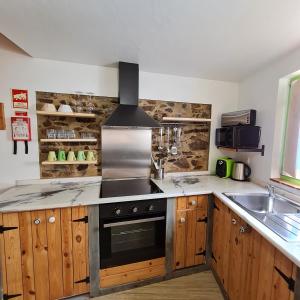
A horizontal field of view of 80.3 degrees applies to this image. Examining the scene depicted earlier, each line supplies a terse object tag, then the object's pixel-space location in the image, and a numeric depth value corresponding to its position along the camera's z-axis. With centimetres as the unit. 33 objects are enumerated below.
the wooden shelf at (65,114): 174
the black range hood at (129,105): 184
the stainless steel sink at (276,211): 116
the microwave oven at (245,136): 199
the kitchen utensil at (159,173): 225
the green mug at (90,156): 202
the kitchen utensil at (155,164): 226
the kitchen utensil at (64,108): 182
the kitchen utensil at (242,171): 222
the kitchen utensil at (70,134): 194
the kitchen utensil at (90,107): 202
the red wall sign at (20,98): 180
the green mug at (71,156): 194
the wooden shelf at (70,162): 182
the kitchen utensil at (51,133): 188
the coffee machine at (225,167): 235
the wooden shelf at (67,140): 182
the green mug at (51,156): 188
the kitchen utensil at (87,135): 202
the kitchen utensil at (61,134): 190
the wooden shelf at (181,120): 217
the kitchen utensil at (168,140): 234
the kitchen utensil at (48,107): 178
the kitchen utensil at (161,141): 231
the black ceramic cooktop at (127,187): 171
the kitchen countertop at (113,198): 111
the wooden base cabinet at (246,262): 102
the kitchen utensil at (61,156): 192
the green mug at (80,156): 198
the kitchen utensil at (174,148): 234
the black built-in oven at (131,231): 158
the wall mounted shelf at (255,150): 201
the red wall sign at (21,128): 181
